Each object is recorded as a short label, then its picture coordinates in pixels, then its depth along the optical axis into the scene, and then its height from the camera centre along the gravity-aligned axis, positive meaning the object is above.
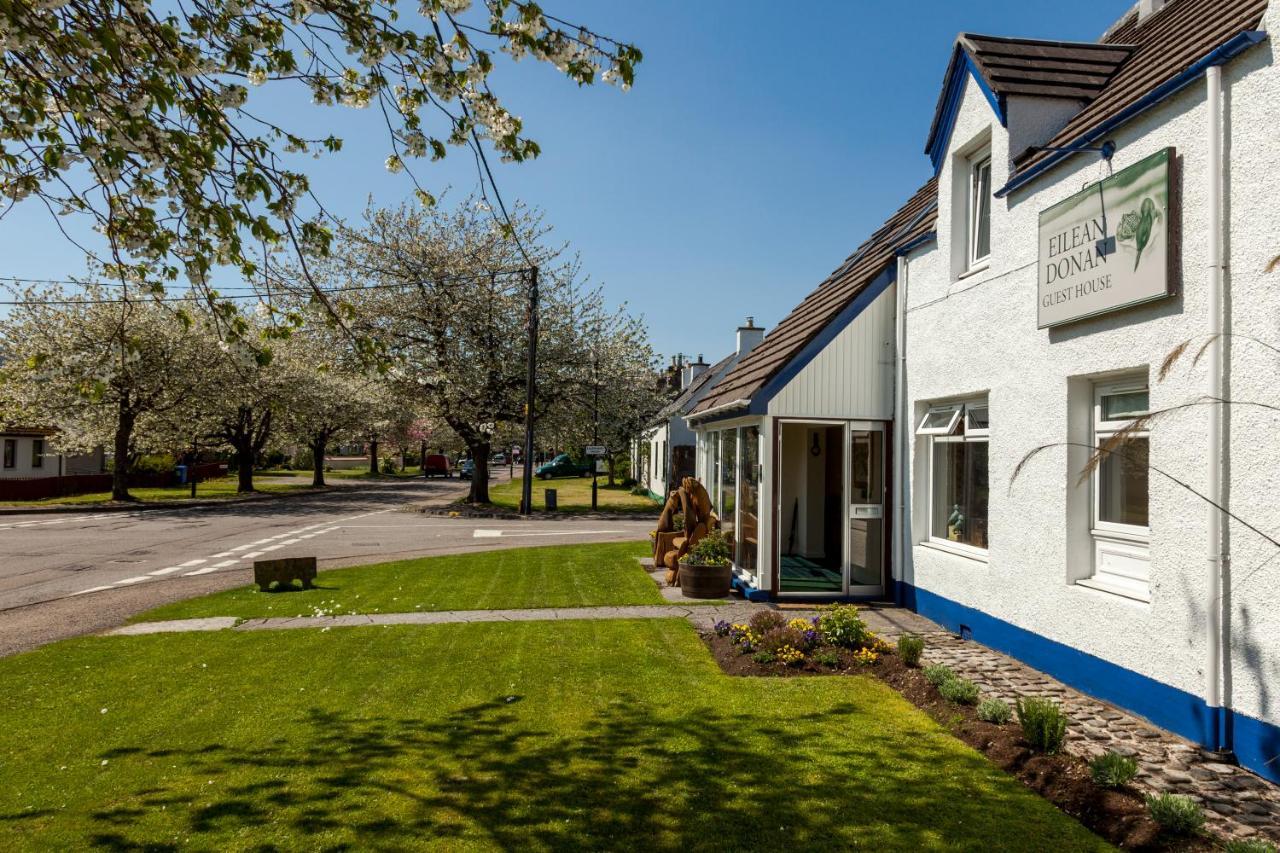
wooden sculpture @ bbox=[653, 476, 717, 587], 12.61 -1.15
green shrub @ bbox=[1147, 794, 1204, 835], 4.11 -1.91
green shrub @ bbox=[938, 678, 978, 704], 6.31 -1.95
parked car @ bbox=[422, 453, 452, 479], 63.16 -1.53
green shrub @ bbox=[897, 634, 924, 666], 7.36 -1.86
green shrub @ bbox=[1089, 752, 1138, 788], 4.67 -1.91
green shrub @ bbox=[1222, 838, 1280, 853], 3.63 -1.85
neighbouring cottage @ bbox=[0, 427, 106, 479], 38.72 -0.78
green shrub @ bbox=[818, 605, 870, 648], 8.04 -1.85
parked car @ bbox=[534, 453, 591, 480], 57.69 -1.55
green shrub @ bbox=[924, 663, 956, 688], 6.60 -1.91
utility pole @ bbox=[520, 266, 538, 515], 27.05 +1.80
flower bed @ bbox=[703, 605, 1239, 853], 4.36 -2.03
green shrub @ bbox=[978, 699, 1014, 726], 5.86 -1.96
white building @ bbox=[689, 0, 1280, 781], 5.15 +0.71
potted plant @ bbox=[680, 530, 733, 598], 11.29 -1.77
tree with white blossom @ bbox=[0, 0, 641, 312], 4.67 +2.22
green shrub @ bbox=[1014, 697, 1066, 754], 5.27 -1.85
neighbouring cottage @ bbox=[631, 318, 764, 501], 30.28 +0.76
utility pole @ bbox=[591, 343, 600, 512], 32.38 +2.21
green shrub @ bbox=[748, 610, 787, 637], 8.20 -1.83
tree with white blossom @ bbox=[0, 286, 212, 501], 28.92 +2.75
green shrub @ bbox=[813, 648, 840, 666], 7.58 -2.02
